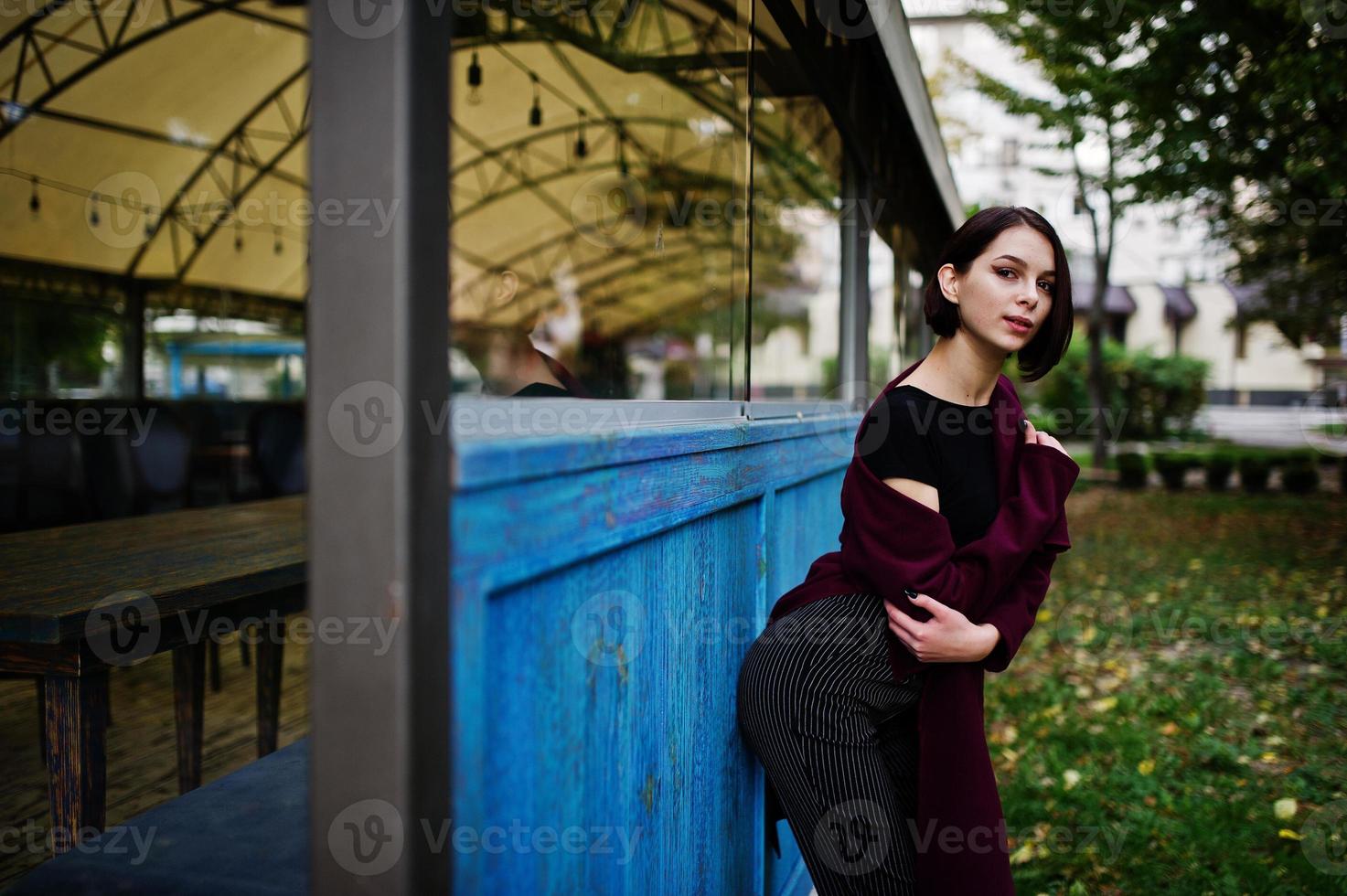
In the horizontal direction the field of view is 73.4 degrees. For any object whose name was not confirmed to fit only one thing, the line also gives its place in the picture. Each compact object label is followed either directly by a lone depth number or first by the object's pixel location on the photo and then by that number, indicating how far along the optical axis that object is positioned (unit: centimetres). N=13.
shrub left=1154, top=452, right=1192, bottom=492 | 1314
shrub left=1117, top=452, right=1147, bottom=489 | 1337
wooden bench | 142
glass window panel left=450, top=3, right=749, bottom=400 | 732
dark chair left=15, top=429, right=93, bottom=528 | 477
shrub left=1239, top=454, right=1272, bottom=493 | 1294
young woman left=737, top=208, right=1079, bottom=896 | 167
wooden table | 204
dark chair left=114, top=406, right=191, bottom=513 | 521
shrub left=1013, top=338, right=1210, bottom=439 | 1892
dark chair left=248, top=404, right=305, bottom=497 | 590
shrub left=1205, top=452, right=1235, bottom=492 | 1329
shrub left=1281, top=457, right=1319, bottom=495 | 1238
